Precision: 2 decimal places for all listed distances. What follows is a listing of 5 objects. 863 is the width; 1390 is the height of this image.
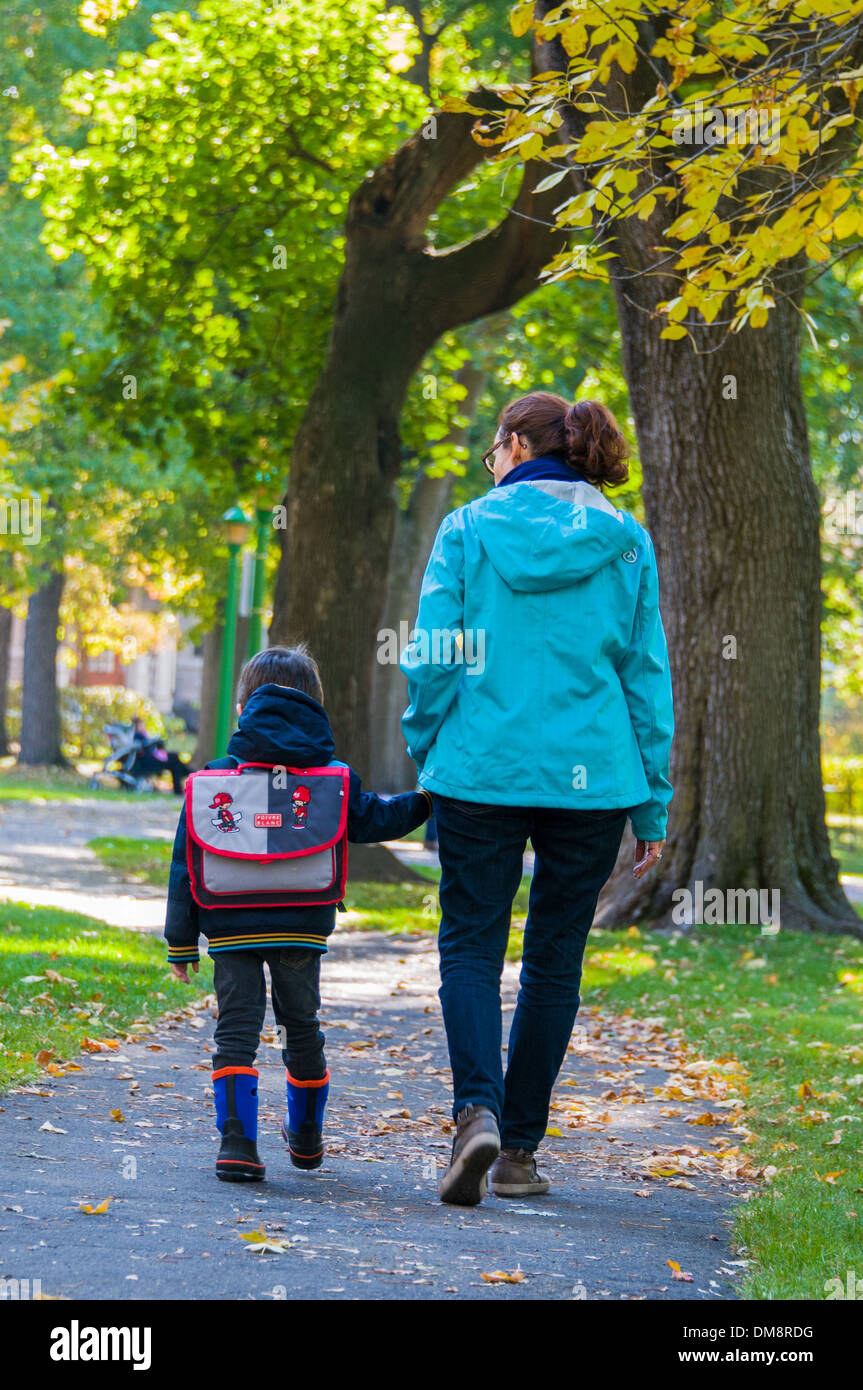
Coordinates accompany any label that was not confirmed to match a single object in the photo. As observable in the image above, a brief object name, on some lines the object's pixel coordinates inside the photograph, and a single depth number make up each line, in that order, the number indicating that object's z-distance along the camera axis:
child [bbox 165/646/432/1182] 4.31
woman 4.05
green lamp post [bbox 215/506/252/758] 20.84
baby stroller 28.70
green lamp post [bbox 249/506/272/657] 18.89
